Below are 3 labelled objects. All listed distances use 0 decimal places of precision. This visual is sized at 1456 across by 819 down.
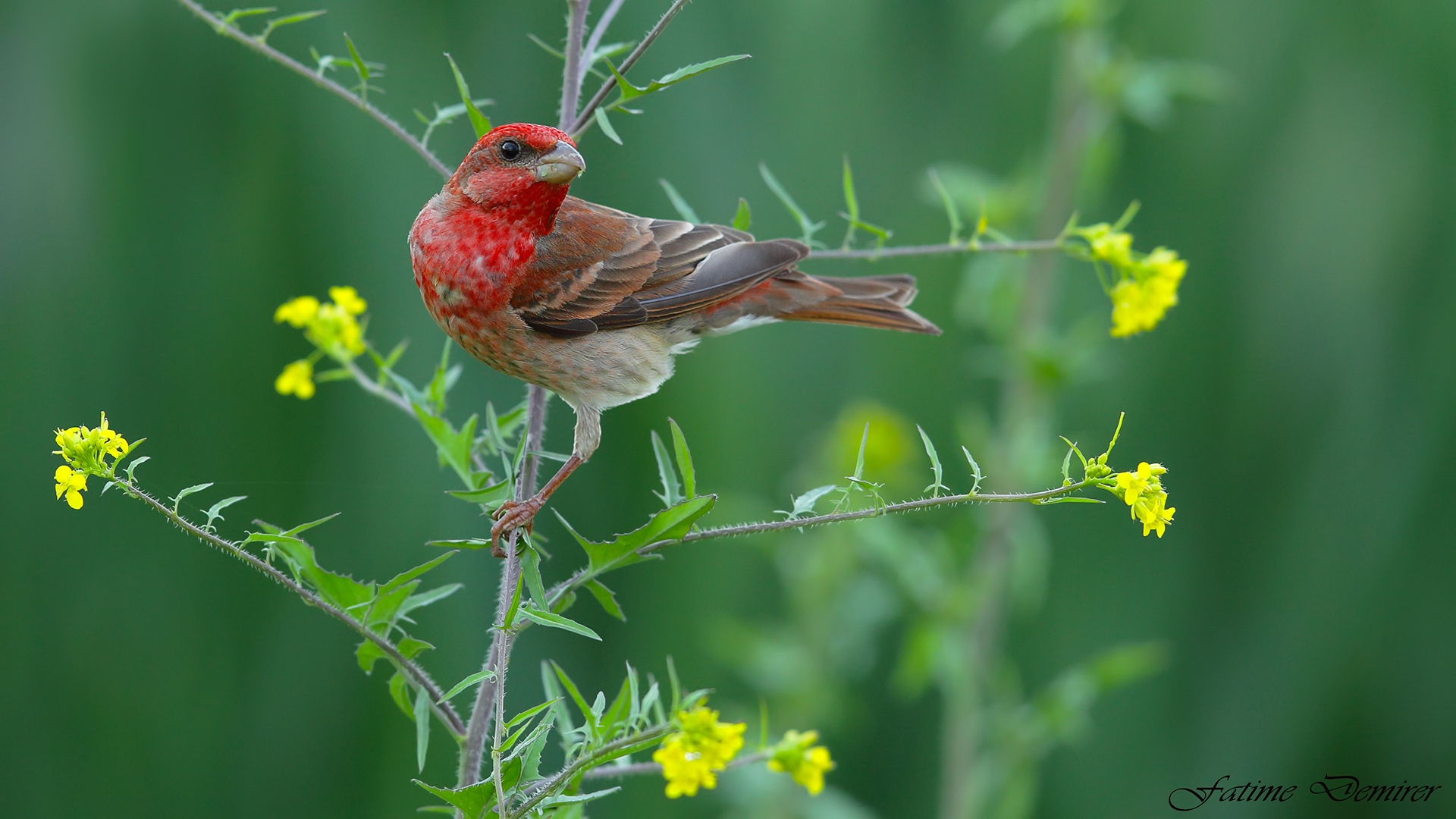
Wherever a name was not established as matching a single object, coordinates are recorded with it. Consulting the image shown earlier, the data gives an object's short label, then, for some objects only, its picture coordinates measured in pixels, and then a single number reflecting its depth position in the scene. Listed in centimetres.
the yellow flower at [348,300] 585
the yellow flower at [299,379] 585
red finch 579
